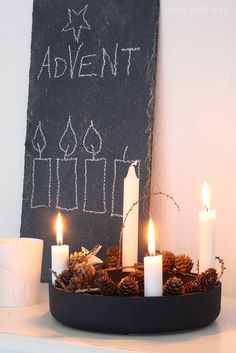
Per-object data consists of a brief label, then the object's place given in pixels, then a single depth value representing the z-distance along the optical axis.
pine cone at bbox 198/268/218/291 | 1.17
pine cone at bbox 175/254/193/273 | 1.28
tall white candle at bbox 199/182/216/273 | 1.25
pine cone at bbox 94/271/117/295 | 1.14
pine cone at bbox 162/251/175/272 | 1.28
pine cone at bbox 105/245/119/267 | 1.33
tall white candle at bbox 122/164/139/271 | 1.36
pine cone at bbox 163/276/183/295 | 1.14
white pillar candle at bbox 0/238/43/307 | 1.32
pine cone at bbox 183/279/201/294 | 1.16
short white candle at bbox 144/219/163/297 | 1.14
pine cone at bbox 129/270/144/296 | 1.18
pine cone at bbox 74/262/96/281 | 1.19
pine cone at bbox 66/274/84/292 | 1.17
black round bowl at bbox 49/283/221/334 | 1.12
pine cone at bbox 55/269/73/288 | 1.21
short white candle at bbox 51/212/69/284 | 1.27
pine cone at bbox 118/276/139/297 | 1.13
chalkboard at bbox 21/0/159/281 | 1.48
